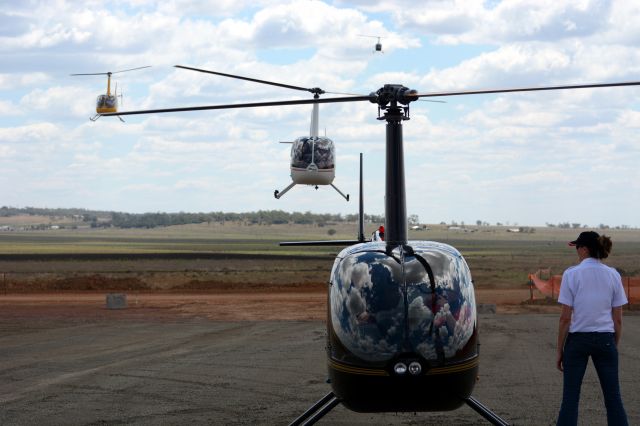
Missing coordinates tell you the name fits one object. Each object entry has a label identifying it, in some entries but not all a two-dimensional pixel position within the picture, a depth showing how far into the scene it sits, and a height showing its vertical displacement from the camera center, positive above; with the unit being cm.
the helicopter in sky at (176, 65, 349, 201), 3591 +256
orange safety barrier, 3944 -294
